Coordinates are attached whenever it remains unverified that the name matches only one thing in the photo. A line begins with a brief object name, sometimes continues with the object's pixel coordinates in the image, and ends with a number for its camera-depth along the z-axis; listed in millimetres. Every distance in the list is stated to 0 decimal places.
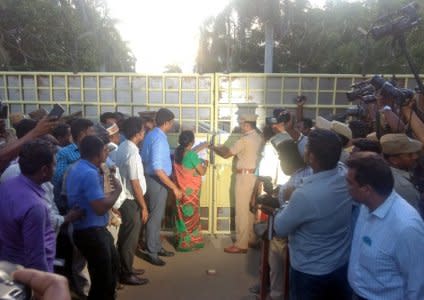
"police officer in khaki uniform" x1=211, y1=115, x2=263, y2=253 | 5352
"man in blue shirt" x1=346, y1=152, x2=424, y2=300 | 1845
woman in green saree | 5254
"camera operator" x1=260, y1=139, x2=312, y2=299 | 3092
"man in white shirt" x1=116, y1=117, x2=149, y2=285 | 4316
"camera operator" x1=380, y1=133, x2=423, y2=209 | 2646
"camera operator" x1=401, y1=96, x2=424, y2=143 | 3277
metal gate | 5668
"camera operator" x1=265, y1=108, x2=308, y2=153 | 4588
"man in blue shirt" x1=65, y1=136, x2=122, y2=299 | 3035
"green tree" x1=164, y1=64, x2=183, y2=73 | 44312
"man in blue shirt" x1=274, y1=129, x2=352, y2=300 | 2361
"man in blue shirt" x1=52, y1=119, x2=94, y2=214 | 3564
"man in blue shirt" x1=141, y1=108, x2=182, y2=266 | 4844
